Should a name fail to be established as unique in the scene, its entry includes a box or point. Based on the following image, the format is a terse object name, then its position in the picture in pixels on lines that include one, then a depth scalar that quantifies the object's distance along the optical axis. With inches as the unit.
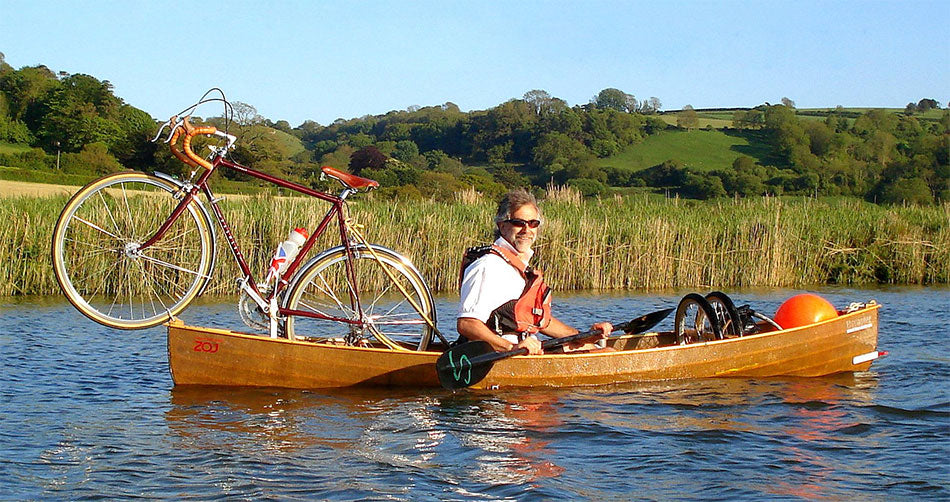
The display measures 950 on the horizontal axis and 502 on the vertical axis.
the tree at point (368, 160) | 1876.2
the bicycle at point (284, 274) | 262.8
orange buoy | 336.8
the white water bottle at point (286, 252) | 288.5
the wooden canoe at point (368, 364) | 293.3
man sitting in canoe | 273.3
